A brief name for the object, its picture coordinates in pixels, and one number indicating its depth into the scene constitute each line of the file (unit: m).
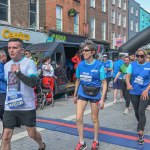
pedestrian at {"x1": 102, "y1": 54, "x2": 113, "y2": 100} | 11.81
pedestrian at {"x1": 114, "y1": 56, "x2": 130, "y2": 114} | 9.45
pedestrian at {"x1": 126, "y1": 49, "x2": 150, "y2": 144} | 5.80
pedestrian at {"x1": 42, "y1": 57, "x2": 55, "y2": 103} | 10.76
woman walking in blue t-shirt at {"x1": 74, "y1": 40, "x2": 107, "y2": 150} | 5.21
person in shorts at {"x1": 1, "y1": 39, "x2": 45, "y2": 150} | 4.24
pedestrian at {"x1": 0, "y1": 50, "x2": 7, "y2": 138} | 6.12
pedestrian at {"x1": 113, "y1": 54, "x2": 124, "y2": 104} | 10.40
